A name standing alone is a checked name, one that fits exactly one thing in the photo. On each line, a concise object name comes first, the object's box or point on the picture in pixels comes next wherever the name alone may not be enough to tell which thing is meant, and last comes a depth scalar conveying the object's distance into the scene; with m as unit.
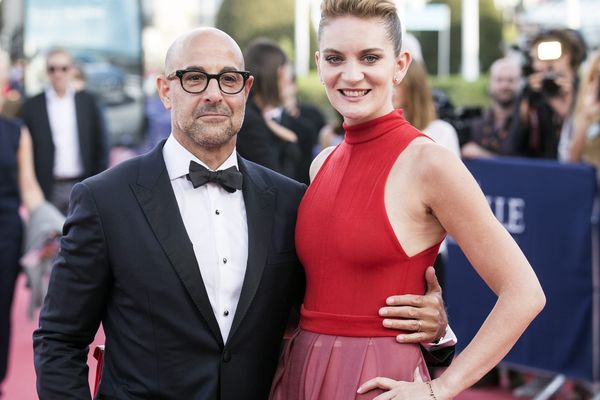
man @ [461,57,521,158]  7.07
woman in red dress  2.74
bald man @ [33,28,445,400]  2.91
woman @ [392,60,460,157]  5.50
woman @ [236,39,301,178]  5.16
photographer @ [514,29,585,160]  6.85
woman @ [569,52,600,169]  6.27
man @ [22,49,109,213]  8.79
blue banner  5.98
